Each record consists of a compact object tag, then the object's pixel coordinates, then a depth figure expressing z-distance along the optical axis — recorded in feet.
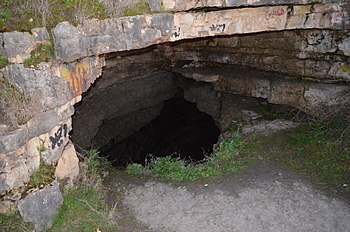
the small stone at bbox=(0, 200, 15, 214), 15.89
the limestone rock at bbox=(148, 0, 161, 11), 18.22
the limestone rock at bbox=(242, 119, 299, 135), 26.84
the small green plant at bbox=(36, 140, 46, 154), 16.65
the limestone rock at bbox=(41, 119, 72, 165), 17.04
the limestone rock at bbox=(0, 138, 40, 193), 15.44
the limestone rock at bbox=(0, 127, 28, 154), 14.85
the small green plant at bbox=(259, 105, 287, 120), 29.48
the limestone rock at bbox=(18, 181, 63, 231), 16.05
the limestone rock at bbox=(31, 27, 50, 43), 15.47
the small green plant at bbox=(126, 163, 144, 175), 23.16
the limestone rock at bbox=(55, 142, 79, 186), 18.39
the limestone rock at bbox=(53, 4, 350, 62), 16.49
